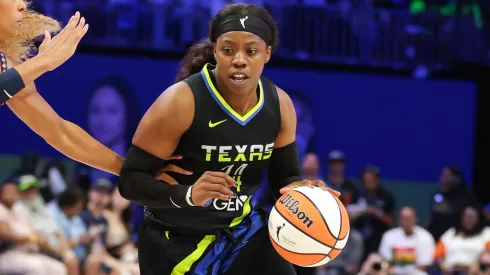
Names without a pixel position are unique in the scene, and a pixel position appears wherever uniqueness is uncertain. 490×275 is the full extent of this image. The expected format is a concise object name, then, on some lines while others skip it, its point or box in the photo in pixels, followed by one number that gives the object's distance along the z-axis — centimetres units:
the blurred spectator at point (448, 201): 1918
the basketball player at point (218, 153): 712
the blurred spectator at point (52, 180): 1740
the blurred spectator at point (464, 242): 1746
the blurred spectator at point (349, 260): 1699
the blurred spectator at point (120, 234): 1569
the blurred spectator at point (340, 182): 1800
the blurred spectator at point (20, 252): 1261
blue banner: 2055
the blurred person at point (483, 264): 1665
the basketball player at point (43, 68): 715
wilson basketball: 704
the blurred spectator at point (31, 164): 1756
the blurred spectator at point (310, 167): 1746
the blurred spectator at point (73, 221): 1591
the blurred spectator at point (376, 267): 1684
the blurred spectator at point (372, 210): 1820
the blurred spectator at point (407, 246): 1741
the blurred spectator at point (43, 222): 1479
